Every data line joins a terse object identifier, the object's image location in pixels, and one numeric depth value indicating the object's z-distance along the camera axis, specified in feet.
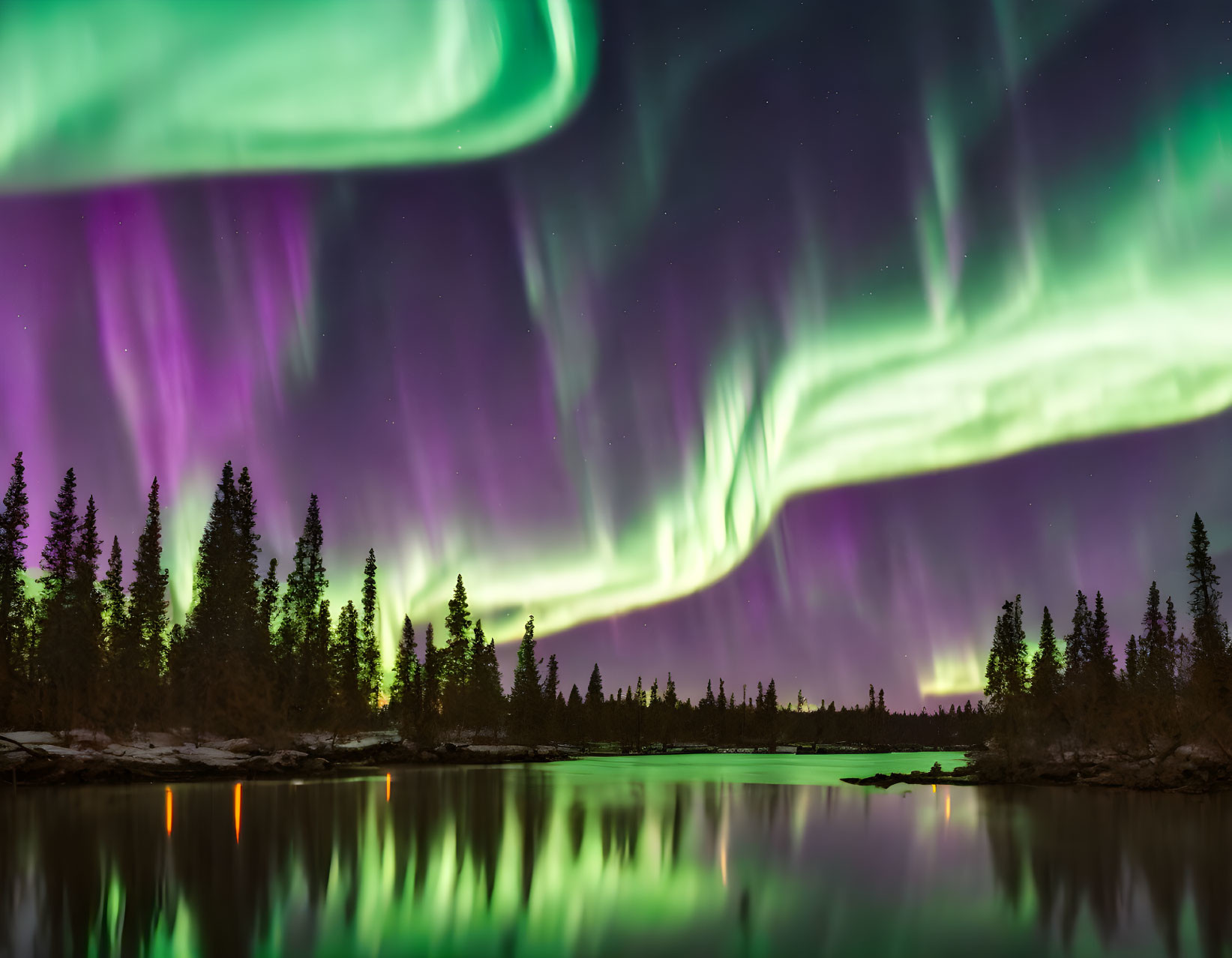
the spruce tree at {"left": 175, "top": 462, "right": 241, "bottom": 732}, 278.87
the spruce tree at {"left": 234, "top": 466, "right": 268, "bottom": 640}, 307.17
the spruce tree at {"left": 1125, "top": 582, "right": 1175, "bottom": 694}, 351.05
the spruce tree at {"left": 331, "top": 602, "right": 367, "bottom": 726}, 383.65
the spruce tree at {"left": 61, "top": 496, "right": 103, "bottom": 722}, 245.65
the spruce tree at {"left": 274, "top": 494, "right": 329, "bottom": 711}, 343.26
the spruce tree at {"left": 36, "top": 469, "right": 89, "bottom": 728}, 245.86
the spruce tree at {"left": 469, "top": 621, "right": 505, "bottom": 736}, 493.36
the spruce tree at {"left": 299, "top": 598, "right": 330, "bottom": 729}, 344.90
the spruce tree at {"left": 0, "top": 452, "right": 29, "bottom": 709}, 298.56
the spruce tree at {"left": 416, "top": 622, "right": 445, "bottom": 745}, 439.63
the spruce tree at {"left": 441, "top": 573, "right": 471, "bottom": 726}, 484.33
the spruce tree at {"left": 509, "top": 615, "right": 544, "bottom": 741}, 524.11
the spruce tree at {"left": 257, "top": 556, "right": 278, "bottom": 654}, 344.08
